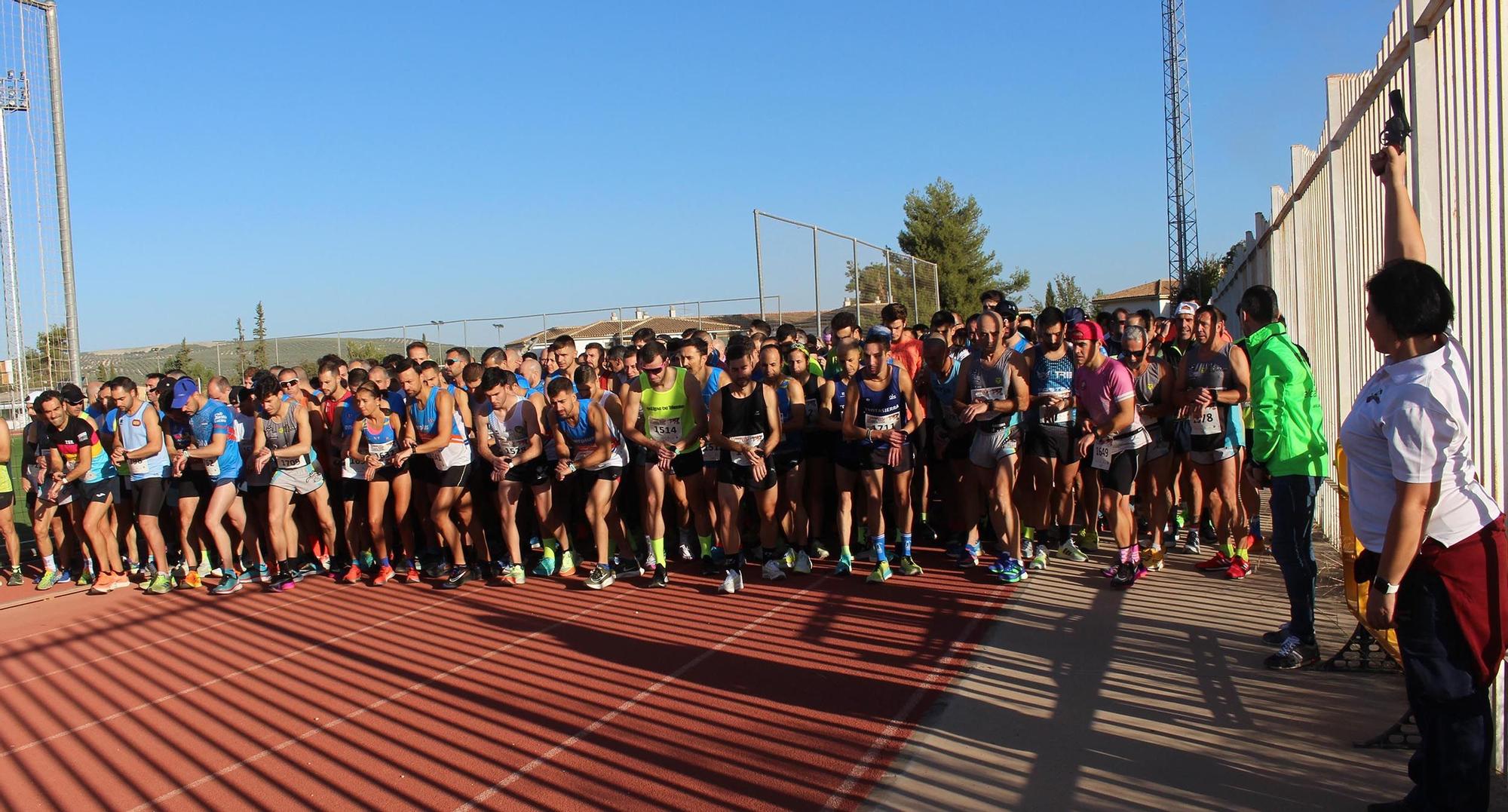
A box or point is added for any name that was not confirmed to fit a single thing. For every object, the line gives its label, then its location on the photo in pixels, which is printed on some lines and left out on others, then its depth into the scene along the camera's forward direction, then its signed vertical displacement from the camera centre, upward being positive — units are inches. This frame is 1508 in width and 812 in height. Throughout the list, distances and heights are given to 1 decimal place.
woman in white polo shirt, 124.9 -27.6
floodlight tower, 570.3 +120.2
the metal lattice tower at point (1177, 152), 1678.2 +327.0
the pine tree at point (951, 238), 2034.9 +238.8
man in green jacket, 210.4 -31.5
